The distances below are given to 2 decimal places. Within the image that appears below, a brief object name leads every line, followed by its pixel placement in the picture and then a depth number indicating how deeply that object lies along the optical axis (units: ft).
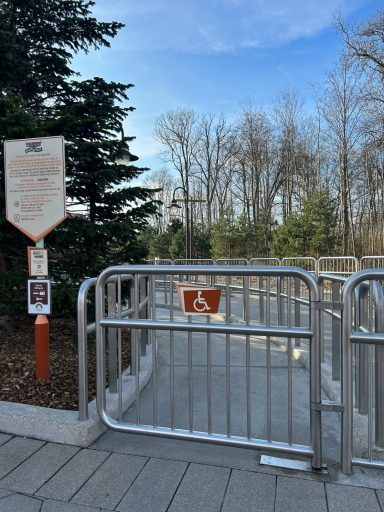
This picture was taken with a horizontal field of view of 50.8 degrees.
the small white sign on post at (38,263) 13.15
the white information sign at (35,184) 12.91
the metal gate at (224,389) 8.61
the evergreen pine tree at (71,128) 17.40
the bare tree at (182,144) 137.80
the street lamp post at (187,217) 67.62
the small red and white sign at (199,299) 9.27
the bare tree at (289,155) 107.24
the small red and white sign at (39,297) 12.97
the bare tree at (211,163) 132.98
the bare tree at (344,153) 74.64
